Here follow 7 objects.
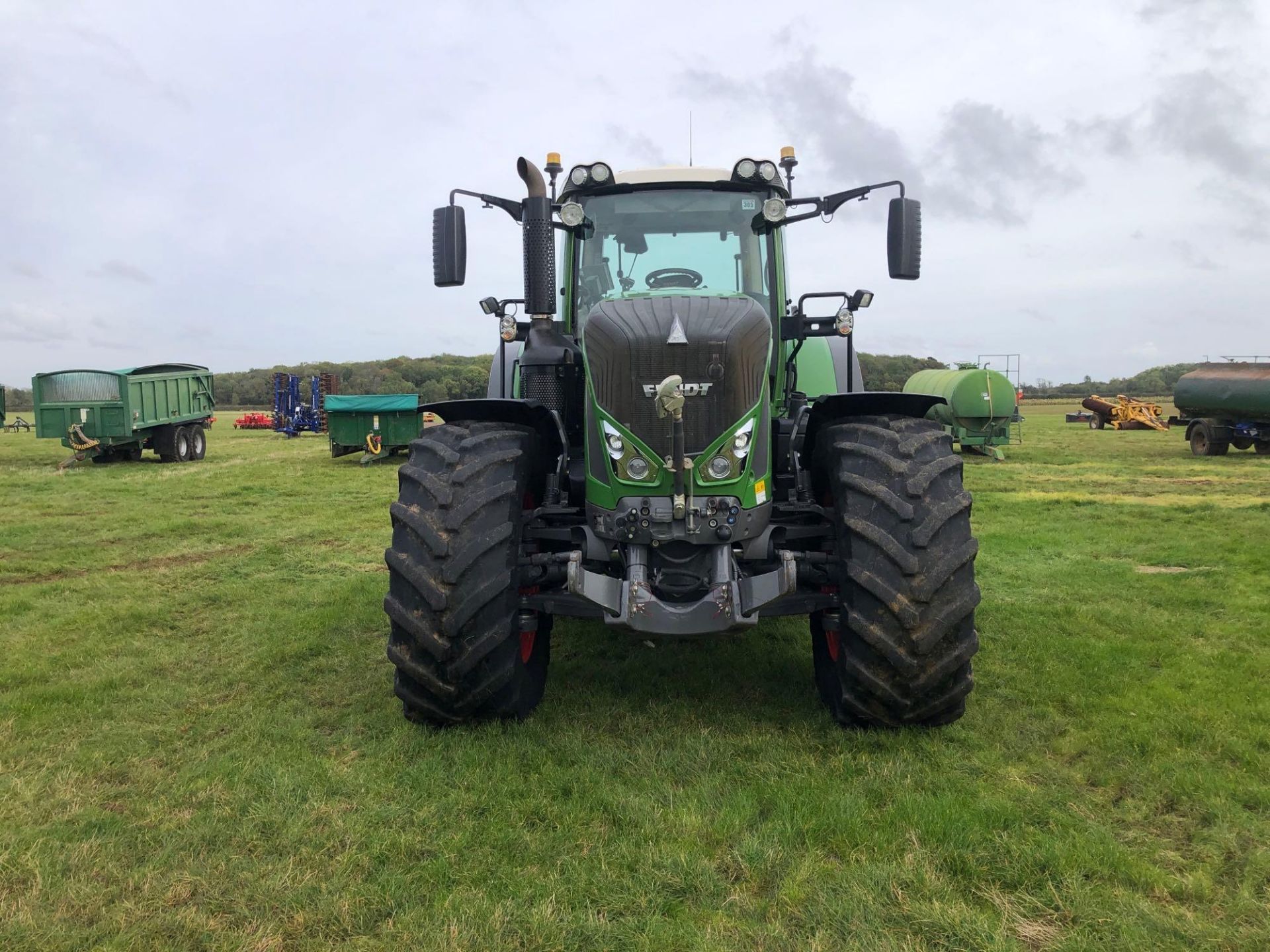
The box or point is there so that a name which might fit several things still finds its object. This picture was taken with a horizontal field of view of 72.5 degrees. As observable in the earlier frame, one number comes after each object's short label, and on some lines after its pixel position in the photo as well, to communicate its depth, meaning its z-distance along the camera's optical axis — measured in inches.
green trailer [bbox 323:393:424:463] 770.2
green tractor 147.8
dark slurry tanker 769.6
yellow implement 1181.1
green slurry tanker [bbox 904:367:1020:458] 802.8
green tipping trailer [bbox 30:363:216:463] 750.5
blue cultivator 1187.3
